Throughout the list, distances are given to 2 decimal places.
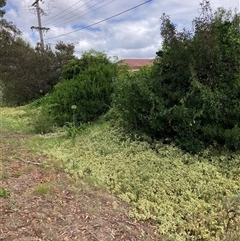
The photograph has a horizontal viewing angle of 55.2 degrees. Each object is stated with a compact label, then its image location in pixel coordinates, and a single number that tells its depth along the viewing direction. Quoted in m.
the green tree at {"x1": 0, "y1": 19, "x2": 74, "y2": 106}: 10.41
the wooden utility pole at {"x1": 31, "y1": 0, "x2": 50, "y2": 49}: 14.82
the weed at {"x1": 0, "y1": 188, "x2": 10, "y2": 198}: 2.29
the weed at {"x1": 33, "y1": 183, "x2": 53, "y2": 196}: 2.37
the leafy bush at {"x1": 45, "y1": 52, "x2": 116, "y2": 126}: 5.64
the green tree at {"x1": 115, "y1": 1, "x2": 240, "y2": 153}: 3.39
